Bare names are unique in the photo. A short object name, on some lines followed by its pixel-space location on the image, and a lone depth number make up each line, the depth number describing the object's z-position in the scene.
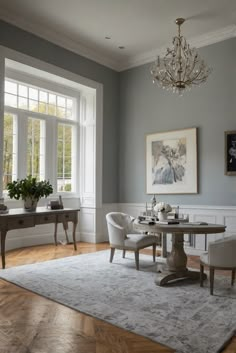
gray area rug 2.66
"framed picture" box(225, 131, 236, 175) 5.74
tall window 6.44
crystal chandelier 4.84
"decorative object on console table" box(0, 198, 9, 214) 4.84
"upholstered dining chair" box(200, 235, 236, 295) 3.60
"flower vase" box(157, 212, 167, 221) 4.62
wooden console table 4.70
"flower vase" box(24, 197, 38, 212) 5.23
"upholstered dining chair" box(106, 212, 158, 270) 4.79
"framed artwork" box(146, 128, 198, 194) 6.26
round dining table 3.87
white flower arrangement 4.59
